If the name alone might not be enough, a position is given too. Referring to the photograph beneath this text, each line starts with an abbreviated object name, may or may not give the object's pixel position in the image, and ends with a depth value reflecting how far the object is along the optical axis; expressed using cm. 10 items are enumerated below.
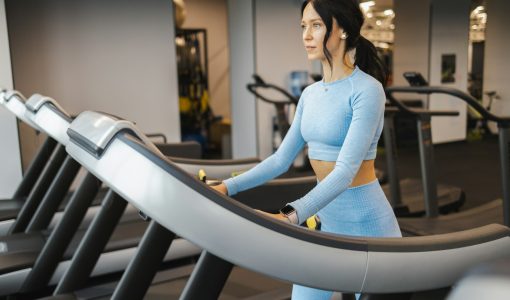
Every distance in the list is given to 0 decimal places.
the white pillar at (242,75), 629
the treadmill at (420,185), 348
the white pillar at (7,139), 428
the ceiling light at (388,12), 776
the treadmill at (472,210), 295
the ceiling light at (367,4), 749
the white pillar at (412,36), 770
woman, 128
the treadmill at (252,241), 91
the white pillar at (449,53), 767
